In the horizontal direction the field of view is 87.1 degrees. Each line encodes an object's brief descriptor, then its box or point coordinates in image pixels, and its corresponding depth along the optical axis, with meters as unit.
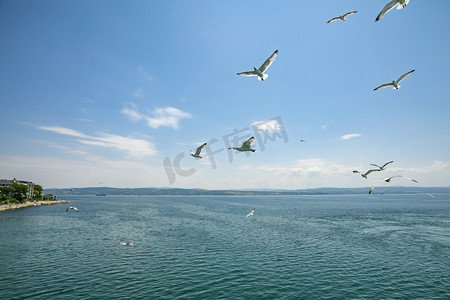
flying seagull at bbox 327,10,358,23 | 15.89
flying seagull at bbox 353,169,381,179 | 23.23
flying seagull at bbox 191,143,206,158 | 18.95
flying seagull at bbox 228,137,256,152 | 16.41
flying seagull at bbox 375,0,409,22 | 11.35
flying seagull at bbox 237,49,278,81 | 15.66
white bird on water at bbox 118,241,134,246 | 35.04
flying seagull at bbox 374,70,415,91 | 16.78
